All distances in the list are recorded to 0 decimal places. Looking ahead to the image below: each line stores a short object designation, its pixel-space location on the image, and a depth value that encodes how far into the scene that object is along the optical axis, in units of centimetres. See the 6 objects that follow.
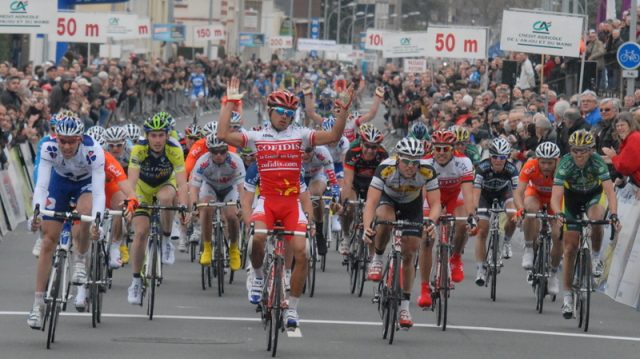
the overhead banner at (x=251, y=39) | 9969
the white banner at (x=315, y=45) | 10812
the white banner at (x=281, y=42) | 9538
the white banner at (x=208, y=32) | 7019
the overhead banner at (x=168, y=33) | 6599
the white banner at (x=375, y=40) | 6494
